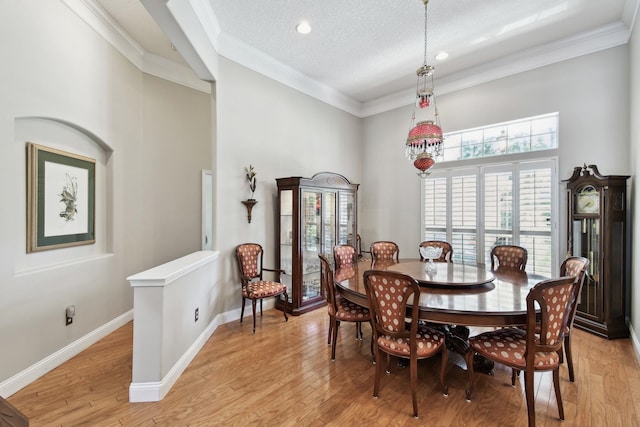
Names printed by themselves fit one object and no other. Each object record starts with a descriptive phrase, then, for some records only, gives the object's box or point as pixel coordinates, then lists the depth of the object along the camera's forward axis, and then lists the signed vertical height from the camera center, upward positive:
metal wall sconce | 3.84 +0.13
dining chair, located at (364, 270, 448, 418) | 1.98 -0.83
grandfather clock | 3.13 -0.45
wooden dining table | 1.92 -0.67
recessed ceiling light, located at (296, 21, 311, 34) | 3.34 +2.28
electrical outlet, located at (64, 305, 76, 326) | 2.77 -1.01
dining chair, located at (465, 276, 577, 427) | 1.80 -0.88
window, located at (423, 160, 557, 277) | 3.88 +0.06
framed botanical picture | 2.49 +0.15
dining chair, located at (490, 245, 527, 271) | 3.34 -0.53
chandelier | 2.91 +0.79
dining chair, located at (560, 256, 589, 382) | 2.10 -0.54
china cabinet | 4.01 -0.24
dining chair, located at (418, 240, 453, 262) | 3.98 -0.54
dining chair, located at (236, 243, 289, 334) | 3.47 -0.86
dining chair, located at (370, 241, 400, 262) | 4.04 -0.55
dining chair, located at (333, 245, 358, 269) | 3.64 -0.57
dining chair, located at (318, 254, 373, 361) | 2.76 -1.00
